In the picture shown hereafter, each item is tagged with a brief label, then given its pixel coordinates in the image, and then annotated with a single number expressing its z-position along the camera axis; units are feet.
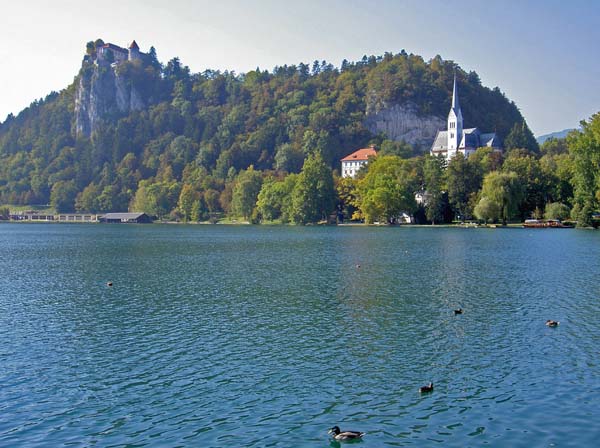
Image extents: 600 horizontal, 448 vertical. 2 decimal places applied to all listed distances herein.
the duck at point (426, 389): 64.30
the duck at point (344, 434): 51.55
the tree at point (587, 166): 363.97
